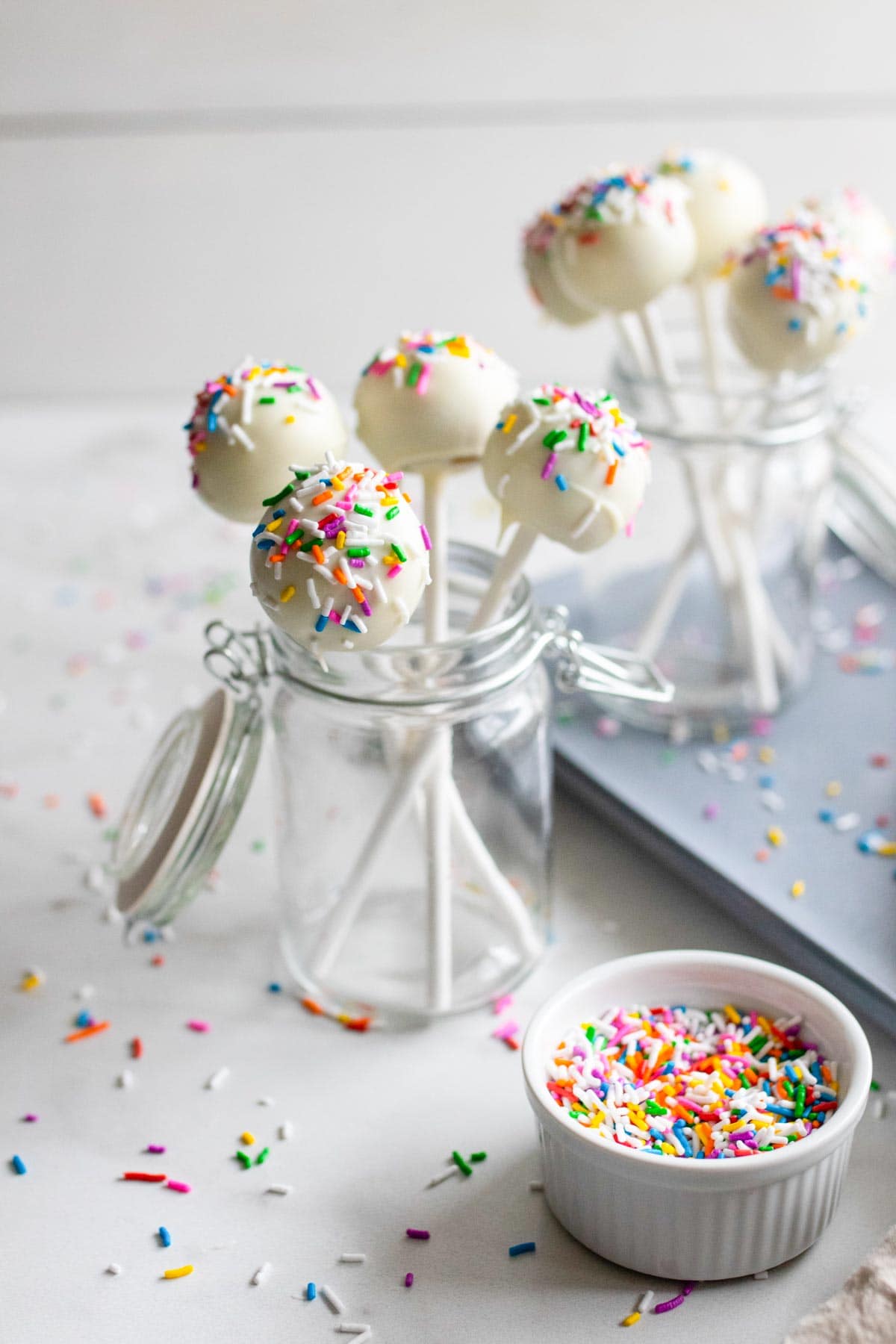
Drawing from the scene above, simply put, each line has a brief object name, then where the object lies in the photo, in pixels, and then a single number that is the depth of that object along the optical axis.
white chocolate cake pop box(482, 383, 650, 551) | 0.66
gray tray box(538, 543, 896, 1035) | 0.79
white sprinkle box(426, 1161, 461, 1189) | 0.70
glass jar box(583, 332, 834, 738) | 0.95
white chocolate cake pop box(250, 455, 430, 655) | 0.61
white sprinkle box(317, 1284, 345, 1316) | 0.64
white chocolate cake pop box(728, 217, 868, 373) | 0.82
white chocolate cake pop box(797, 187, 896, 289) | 0.89
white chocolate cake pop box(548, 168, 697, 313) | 0.77
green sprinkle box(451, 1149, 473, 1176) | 0.71
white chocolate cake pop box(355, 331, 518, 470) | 0.70
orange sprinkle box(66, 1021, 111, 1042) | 0.79
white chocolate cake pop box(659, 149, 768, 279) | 0.89
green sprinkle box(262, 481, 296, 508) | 0.63
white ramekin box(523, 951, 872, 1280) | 0.60
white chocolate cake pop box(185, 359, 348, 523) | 0.68
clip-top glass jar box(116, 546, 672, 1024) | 0.74
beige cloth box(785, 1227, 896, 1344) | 0.58
